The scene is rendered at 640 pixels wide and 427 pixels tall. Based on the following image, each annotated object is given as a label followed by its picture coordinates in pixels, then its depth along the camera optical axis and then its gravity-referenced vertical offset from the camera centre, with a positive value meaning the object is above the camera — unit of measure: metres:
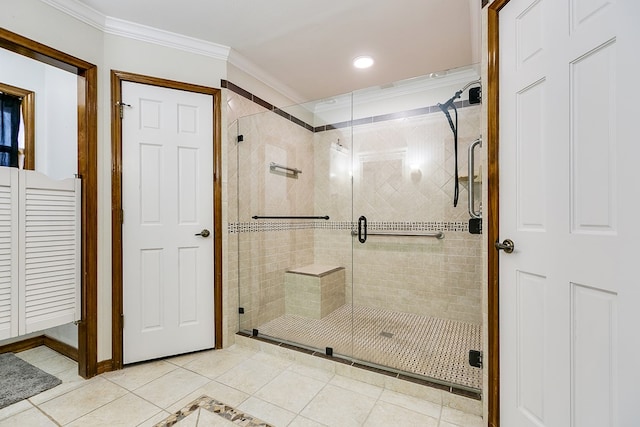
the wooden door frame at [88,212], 1.91 +0.01
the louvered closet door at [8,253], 1.64 -0.22
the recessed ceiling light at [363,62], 2.59 +1.38
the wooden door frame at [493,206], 1.33 +0.03
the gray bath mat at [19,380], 1.72 -1.07
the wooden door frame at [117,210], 2.01 +0.03
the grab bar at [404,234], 2.73 -0.20
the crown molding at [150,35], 1.82 +1.30
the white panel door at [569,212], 0.82 +0.00
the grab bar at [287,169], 2.89 +0.46
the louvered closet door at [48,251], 1.73 -0.23
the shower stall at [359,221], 2.51 -0.07
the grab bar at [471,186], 1.61 +0.15
